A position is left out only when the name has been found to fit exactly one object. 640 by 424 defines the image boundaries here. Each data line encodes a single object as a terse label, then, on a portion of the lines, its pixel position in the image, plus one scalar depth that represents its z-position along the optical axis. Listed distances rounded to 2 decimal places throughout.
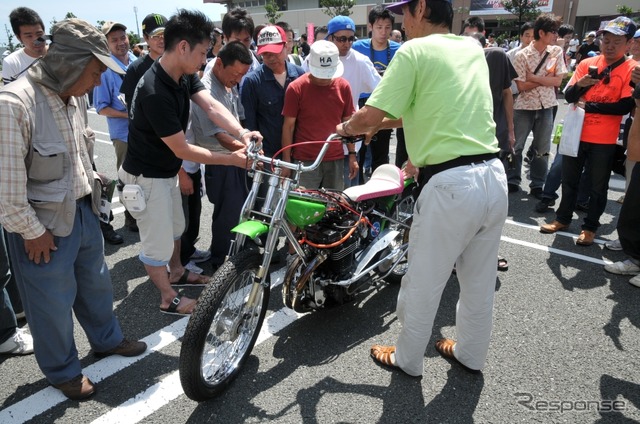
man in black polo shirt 2.65
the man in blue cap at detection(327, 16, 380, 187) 4.59
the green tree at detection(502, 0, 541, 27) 26.11
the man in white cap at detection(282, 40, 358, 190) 3.45
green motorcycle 2.29
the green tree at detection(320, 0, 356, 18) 37.44
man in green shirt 2.17
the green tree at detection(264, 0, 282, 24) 40.34
